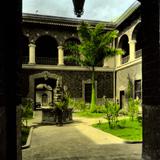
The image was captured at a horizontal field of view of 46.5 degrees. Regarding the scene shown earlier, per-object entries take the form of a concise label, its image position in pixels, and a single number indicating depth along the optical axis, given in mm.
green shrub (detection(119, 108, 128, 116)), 14055
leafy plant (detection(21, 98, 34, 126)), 8321
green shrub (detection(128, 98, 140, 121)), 10370
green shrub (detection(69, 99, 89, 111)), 14807
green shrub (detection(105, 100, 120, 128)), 8807
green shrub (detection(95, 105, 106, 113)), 14277
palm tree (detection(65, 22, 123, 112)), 14358
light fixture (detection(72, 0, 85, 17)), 2089
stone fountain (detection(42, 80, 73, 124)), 10496
